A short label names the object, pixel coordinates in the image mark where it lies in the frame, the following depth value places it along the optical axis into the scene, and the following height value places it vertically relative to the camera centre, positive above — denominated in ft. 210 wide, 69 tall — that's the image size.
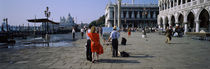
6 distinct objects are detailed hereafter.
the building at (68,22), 518.99 +39.15
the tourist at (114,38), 22.75 -0.79
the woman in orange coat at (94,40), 18.88 -0.89
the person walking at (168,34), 40.95 -0.49
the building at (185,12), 73.45 +11.57
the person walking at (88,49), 19.84 -2.15
